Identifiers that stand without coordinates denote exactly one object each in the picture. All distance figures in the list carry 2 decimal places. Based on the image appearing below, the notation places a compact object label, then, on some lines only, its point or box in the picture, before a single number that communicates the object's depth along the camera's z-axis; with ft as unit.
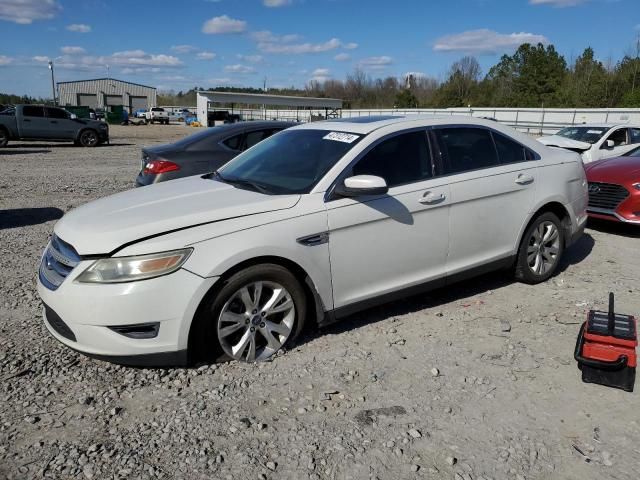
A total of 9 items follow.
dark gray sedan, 24.09
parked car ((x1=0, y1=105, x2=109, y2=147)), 69.72
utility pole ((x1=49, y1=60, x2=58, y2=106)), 238.29
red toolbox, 11.27
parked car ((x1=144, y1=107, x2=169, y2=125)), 211.35
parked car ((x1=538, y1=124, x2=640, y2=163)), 43.32
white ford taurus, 10.66
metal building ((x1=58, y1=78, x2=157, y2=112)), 314.55
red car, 24.20
